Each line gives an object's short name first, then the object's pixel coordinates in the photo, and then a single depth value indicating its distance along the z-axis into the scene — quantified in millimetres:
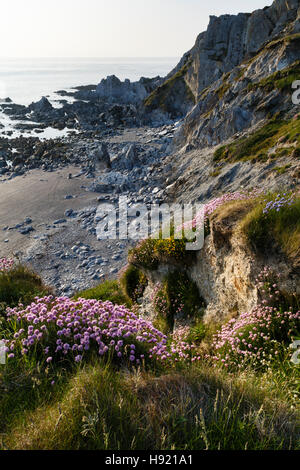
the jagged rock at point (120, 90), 115956
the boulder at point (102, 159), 44969
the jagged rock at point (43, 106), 103725
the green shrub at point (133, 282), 12762
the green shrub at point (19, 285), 7773
